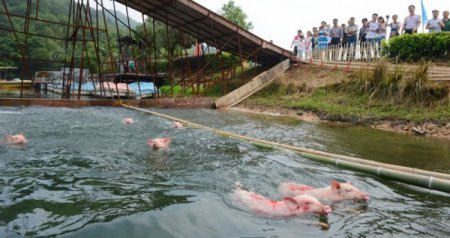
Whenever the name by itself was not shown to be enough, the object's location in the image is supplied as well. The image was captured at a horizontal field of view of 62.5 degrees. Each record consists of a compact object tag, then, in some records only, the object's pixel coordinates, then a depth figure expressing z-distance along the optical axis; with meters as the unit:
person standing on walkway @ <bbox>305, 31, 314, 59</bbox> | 21.56
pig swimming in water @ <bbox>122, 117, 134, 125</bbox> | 10.60
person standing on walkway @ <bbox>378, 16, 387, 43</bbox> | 17.81
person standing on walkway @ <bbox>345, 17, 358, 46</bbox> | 18.60
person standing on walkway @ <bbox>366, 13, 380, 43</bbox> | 17.81
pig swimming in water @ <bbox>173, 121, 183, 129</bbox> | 10.08
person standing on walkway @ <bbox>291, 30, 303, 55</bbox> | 22.10
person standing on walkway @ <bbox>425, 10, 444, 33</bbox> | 15.95
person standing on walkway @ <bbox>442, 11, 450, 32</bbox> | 16.13
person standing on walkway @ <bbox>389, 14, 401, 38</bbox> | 17.66
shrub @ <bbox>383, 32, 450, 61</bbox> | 15.31
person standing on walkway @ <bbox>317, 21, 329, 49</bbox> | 20.38
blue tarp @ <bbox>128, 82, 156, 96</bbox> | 21.34
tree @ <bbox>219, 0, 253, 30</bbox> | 46.09
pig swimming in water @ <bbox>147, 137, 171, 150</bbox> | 7.37
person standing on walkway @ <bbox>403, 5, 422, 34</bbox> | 16.78
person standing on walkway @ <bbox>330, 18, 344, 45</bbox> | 19.57
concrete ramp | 17.41
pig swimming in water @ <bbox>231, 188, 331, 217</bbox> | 4.11
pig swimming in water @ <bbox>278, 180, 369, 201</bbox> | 4.68
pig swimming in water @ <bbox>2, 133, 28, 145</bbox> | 6.98
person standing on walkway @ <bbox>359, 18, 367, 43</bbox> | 18.39
